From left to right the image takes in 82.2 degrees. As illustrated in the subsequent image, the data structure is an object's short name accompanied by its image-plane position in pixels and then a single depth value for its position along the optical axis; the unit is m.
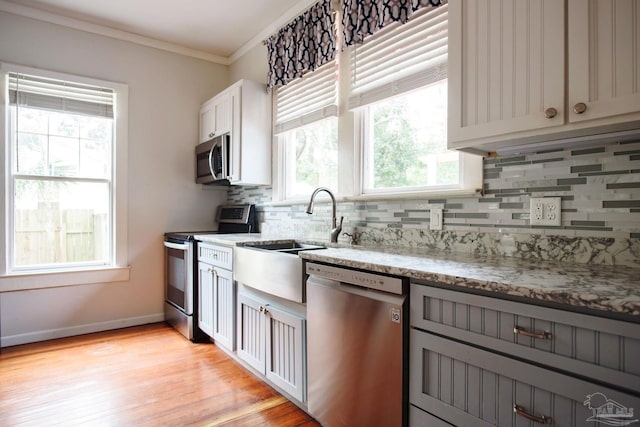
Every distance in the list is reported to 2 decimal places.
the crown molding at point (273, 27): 2.86
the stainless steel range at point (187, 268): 3.12
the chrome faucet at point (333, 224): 2.36
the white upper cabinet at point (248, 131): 3.14
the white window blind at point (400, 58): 1.92
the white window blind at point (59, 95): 3.01
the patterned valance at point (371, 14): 1.96
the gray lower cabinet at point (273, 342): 1.91
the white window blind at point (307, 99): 2.65
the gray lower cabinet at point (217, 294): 2.58
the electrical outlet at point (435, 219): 1.92
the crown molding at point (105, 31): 2.98
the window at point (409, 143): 2.03
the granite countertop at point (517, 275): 0.90
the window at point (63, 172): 3.01
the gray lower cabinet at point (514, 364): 0.87
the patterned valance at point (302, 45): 2.57
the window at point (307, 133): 2.72
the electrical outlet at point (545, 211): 1.50
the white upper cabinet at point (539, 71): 1.10
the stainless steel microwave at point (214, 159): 3.32
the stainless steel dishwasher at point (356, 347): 1.36
